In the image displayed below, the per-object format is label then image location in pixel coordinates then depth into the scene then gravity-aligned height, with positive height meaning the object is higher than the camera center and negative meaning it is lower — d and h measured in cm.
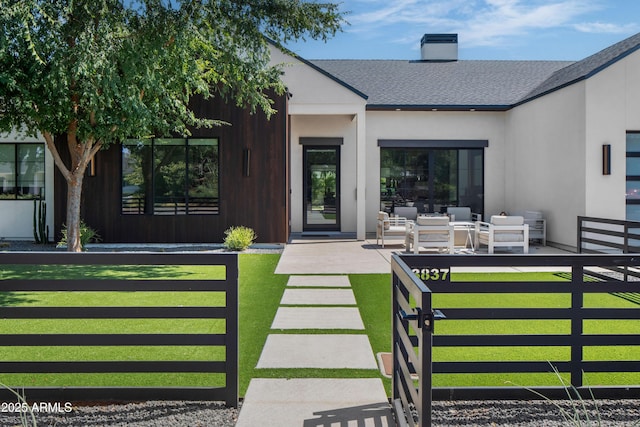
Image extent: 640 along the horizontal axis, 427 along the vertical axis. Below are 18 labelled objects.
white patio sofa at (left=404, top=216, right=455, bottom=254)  1040 -70
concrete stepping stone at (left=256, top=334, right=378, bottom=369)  400 -131
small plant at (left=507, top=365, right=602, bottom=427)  299 -131
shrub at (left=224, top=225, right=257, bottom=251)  1158 -95
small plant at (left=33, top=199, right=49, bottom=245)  1280 -65
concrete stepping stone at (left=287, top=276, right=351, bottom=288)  761 -128
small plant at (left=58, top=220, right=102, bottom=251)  1158 -89
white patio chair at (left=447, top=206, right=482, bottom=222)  1534 -42
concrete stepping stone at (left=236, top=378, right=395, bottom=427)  294 -129
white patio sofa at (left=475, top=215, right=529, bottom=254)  1076 -72
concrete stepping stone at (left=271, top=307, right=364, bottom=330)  523 -131
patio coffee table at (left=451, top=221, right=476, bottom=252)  1152 -68
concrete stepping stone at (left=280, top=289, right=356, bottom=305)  637 -130
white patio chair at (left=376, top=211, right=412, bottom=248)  1228 -74
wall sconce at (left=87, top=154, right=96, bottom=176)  1240 +76
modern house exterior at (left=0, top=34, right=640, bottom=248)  1106 +119
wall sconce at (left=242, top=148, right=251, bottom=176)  1247 +95
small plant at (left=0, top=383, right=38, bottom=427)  295 -133
